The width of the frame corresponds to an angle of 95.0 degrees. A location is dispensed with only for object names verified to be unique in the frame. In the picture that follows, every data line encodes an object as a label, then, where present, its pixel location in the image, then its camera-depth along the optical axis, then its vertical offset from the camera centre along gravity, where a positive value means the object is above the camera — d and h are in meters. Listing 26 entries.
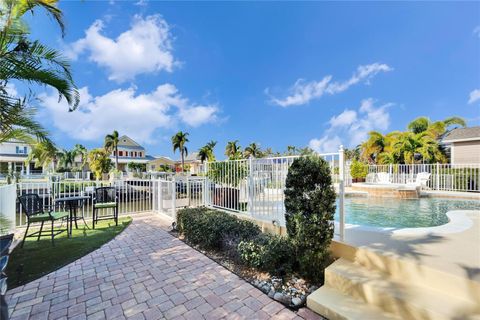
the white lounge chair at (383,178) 15.37 -1.35
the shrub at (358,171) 16.55 -0.91
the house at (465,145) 14.56 +0.92
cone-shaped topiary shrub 3.01 -0.78
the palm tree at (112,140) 34.53 +3.24
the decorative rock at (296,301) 2.70 -1.76
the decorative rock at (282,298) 2.76 -1.76
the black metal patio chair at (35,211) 4.84 -1.15
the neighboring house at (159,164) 44.75 -0.66
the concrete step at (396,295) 2.09 -1.46
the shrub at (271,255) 3.29 -1.47
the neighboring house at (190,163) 47.33 -0.61
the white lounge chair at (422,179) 12.66 -1.20
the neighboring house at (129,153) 42.38 +1.64
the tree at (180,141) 36.12 +3.23
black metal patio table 5.51 -0.98
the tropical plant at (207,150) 39.06 +1.76
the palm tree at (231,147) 39.88 +2.38
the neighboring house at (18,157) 28.86 +0.58
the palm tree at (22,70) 3.18 +1.40
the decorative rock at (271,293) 2.89 -1.77
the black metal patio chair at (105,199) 6.27 -1.16
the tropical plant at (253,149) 40.18 +1.93
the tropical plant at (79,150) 41.04 +2.16
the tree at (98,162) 19.25 -0.08
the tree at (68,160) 38.47 +0.25
